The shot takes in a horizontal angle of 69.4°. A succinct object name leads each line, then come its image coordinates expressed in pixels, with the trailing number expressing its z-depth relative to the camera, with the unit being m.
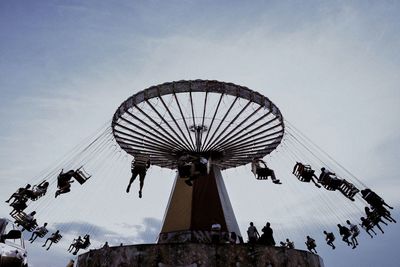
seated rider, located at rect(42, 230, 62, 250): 28.41
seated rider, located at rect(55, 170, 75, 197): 19.80
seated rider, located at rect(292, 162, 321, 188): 20.73
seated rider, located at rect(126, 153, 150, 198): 18.25
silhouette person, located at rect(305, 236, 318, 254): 27.00
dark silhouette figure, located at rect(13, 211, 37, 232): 21.31
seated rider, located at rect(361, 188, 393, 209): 18.50
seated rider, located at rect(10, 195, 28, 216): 18.94
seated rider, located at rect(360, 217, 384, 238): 20.31
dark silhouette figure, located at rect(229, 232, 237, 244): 20.66
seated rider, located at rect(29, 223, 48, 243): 26.11
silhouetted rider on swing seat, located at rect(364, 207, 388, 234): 19.07
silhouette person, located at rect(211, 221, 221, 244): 15.64
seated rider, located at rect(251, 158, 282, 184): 23.05
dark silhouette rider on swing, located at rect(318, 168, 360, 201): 18.95
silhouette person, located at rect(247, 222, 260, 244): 16.62
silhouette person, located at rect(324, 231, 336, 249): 27.45
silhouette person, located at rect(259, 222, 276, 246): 15.85
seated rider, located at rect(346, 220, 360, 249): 24.36
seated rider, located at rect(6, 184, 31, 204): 18.88
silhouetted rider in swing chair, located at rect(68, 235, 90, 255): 30.23
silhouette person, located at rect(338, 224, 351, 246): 24.06
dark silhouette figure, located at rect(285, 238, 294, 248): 24.59
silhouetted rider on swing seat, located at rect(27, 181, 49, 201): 19.45
